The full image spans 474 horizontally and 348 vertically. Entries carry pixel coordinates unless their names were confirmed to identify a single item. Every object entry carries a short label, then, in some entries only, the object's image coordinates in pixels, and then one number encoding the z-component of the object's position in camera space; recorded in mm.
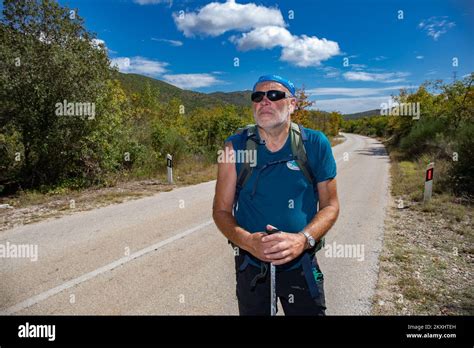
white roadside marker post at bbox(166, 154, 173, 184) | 12414
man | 1972
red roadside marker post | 8945
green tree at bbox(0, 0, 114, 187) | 9953
